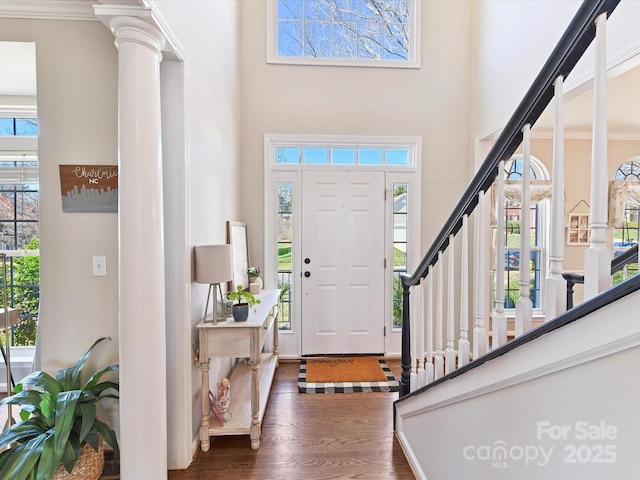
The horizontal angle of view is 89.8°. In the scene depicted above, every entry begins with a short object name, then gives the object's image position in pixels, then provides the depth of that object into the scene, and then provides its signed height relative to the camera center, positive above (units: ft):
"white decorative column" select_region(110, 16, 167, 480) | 4.67 -0.34
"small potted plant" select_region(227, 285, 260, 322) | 6.73 -1.70
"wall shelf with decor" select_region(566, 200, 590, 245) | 12.50 +0.10
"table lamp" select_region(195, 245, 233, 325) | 6.25 -0.77
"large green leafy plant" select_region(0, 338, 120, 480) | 4.50 -3.08
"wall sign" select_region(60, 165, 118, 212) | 5.80 +0.68
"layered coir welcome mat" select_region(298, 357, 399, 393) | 9.34 -4.74
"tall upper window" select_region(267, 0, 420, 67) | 11.44 +7.01
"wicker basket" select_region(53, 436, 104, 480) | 5.08 -3.93
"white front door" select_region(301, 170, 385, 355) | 11.53 -1.31
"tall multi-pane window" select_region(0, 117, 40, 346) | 8.26 +0.18
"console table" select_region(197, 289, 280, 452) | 6.48 -2.63
